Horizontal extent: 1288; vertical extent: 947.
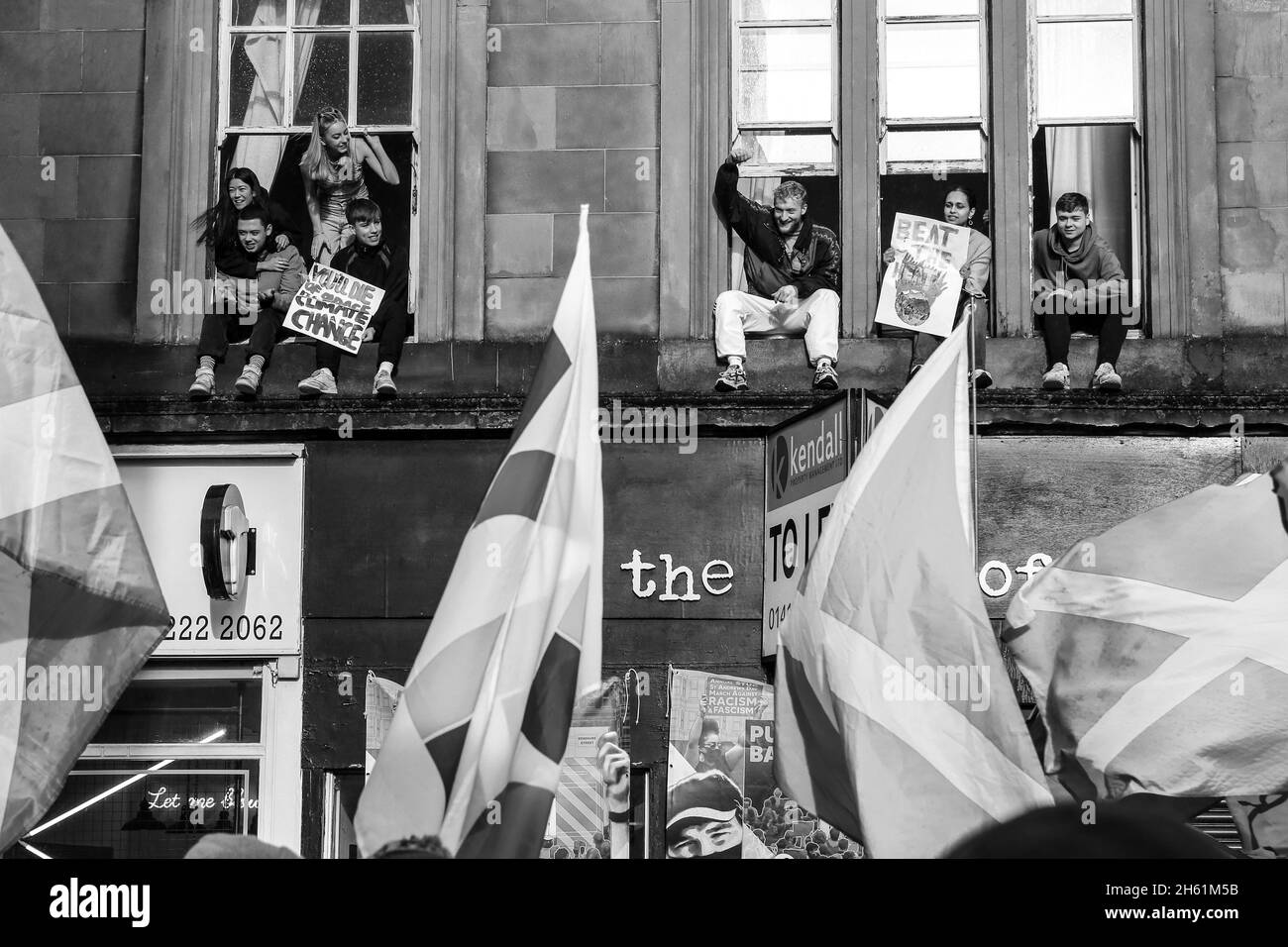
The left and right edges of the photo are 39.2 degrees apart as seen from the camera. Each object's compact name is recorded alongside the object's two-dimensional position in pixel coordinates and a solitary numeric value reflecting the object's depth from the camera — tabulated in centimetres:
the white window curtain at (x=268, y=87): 1216
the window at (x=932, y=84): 1186
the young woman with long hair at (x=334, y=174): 1201
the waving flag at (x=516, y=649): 713
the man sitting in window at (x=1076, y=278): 1146
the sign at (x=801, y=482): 1011
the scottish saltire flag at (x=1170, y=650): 746
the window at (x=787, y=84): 1195
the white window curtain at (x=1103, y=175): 1176
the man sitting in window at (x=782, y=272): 1148
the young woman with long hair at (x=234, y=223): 1193
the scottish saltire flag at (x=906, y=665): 733
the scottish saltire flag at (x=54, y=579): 771
